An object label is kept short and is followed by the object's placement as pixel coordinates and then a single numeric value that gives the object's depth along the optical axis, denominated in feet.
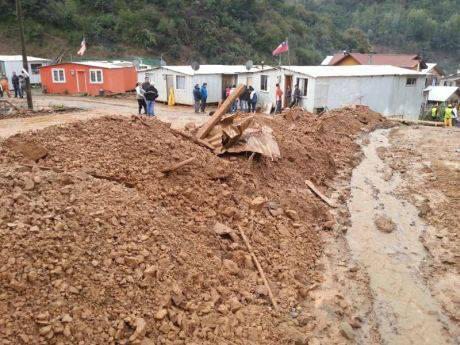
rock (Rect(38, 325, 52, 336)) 14.19
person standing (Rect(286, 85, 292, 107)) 76.18
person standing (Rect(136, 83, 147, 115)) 54.70
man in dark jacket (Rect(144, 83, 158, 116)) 52.70
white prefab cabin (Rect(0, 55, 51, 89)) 99.14
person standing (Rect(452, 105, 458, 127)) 80.61
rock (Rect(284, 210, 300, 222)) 29.27
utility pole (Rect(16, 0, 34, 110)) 63.72
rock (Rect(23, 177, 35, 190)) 19.49
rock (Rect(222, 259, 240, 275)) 21.57
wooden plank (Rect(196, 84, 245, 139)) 35.01
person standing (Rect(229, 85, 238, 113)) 77.85
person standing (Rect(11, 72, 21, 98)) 87.35
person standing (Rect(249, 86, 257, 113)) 73.82
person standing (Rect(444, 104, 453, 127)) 77.92
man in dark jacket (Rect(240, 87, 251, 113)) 74.38
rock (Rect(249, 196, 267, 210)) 28.27
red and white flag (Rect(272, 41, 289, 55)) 78.67
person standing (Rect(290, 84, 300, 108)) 73.05
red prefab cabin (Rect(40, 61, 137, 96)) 96.22
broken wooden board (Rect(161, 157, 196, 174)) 26.71
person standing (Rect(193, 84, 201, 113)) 73.72
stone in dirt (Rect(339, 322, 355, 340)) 19.54
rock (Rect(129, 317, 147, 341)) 15.44
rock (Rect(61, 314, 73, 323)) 14.83
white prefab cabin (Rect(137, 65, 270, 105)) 83.51
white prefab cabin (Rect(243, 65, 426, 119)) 72.28
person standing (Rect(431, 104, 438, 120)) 92.59
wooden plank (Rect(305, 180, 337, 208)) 34.27
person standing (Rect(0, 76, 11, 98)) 86.08
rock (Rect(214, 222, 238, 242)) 23.96
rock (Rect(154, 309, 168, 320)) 16.74
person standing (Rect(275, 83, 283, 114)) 74.02
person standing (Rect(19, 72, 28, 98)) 89.65
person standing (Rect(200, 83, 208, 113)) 74.33
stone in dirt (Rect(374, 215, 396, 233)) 31.19
